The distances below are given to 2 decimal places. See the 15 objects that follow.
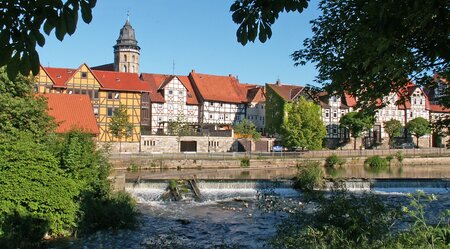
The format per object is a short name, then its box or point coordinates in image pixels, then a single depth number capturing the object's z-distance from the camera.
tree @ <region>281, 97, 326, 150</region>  47.19
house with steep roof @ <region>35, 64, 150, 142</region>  45.31
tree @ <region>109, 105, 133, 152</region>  43.81
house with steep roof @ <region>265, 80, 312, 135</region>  56.00
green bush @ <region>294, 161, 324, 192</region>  24.28
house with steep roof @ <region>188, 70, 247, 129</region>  59.75
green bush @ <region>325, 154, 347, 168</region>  42.53
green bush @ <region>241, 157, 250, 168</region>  40.28
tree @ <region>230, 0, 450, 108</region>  3.94
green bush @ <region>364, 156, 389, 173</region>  42.62
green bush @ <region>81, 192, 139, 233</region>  14.17
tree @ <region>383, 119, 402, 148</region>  57.84
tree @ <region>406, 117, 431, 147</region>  58.03
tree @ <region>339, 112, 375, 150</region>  53.79
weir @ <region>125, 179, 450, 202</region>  23.25
